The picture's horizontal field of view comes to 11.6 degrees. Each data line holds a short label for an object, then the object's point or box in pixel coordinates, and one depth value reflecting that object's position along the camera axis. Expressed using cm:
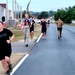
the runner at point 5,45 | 1084
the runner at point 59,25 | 3115
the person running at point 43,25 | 3250
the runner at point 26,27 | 2119
